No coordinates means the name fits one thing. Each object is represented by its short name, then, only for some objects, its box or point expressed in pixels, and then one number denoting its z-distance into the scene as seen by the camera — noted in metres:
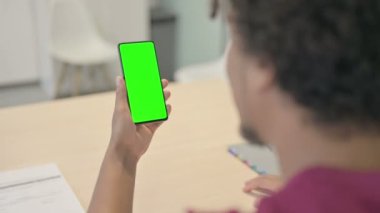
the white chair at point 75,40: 3.25
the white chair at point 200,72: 2.67
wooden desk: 1.17
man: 0.53
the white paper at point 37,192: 1.09
